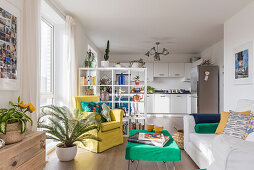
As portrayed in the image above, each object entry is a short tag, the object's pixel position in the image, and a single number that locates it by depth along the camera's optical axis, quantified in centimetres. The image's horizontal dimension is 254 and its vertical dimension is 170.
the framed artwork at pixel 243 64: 339
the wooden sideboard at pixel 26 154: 146
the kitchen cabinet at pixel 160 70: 791
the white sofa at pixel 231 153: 63
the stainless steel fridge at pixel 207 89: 594
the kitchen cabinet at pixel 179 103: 750
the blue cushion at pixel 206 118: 297
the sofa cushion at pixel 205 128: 284
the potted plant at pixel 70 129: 279
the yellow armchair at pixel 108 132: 321
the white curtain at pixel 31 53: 230
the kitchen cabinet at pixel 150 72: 790
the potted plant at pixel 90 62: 447
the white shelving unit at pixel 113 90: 429
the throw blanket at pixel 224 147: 64
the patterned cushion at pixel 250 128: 210
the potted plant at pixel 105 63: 460
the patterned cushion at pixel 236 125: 219
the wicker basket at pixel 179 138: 336
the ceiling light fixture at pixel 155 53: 508
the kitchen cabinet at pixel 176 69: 785
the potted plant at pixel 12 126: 159
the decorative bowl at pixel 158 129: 255
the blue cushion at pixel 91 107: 360
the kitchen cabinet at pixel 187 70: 782
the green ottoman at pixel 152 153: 197
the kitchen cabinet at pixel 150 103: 758
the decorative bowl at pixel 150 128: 269
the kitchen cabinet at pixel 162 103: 754
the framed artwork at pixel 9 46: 197
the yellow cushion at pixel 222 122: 258
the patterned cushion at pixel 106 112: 362
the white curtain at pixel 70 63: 369
